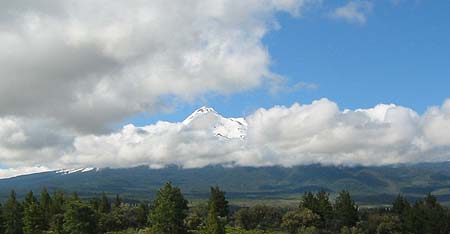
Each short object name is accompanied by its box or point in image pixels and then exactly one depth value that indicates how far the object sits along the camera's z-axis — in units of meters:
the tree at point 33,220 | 121.94
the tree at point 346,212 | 136.00
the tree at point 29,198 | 139.73
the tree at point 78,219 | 108.62
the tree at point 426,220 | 122.25
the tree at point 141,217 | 142.57
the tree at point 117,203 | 156.23
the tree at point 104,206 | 147.62
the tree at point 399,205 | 147.40
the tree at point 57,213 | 118.09
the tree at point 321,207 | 137.88
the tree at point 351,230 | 123.18
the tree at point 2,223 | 125.25
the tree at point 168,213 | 114.38
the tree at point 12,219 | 124.38
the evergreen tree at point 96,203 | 148.82
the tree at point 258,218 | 137.62
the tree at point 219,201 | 140.50
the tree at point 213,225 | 94.62
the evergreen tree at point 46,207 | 128.38
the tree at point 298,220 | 130.62
